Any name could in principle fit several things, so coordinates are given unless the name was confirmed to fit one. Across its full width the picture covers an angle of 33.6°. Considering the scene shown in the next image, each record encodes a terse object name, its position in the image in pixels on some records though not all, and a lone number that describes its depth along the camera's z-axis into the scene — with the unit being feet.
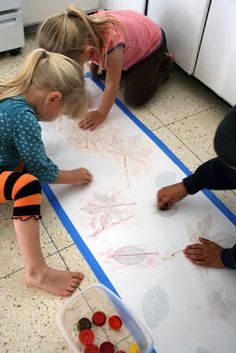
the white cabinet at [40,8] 4.87
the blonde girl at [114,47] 3.25
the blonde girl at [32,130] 2.73
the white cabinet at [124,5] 4.59
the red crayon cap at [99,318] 2.71
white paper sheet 2.77
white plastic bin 2.63
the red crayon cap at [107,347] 2.58
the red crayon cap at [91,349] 2.56
